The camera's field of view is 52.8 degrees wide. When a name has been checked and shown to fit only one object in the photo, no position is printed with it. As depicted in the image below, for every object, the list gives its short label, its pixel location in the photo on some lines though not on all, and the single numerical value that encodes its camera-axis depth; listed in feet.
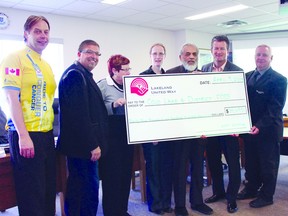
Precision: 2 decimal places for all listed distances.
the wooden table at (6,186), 6.92
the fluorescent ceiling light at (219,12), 18.70
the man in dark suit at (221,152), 8.58
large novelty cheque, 7.55
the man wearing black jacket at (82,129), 6.43
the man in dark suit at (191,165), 8.38
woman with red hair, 7.42
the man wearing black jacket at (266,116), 8.86
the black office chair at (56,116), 11.30
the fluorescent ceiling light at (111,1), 16.17
